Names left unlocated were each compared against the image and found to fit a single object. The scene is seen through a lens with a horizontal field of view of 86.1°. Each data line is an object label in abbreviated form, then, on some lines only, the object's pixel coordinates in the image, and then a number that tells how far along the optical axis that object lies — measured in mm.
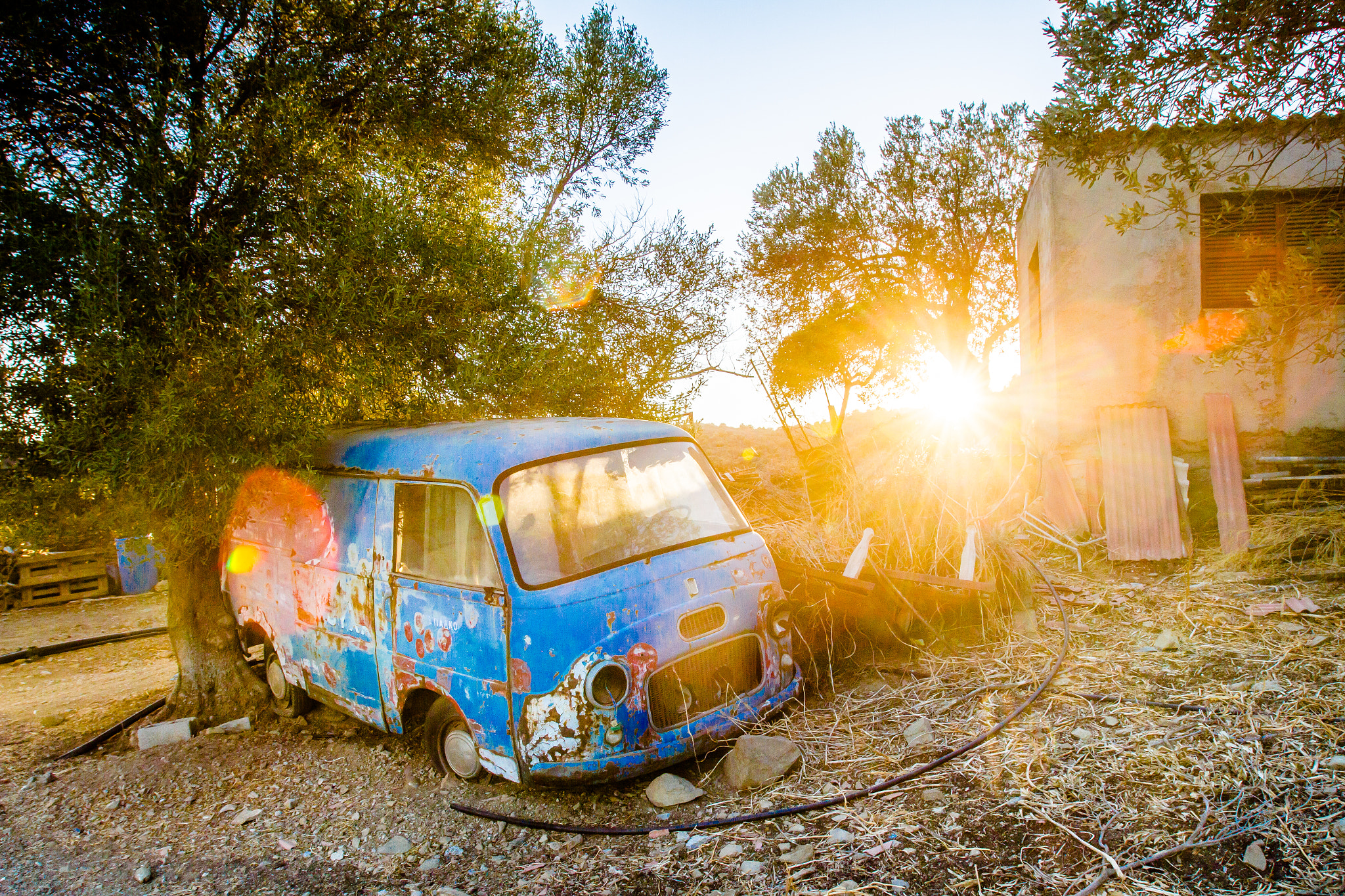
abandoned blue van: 3658
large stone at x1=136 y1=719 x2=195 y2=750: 5320
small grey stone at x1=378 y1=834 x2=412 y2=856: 3666
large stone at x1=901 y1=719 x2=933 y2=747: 4008
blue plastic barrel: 11359
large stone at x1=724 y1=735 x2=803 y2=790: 3820
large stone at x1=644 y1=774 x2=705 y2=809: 3764
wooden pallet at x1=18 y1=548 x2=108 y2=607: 10727
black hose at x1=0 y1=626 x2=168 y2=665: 8211
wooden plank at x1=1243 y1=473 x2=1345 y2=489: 7277
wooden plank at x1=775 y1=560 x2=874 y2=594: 4957
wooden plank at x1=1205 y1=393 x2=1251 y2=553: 7098
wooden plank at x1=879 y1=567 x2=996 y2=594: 5062
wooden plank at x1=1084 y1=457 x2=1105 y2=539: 7738
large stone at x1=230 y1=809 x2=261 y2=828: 4168
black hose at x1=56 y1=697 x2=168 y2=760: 5332
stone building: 7766
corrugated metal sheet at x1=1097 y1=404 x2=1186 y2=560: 7141
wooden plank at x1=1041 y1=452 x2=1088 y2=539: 7836
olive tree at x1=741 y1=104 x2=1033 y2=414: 14219
